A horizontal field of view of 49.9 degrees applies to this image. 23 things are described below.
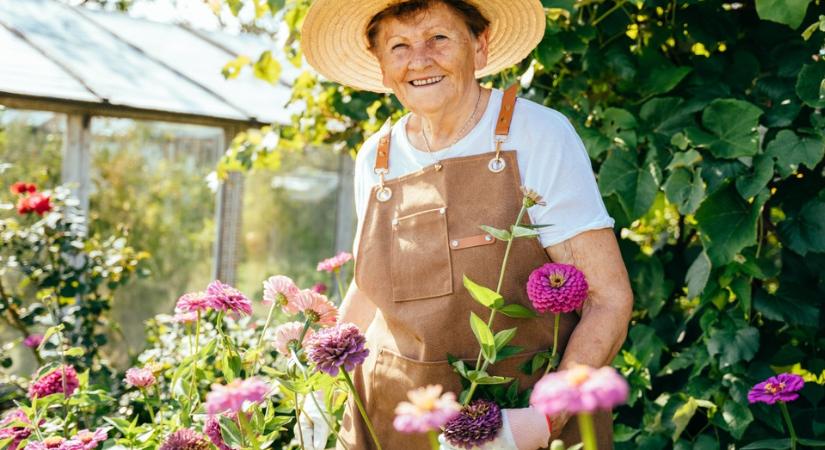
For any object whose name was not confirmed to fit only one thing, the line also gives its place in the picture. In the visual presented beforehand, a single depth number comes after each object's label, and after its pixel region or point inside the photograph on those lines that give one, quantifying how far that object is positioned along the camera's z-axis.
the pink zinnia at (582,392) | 0.63
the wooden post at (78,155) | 4.51
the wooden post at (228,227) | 5.34
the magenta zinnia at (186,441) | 1.26
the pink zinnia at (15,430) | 1.61
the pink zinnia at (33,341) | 3.26
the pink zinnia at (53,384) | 1.83
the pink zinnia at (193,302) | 1.49
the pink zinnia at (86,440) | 1.36
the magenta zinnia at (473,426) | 1.11
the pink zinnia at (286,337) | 1.40
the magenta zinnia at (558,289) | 1.18
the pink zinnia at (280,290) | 1.51
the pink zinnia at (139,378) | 1.72
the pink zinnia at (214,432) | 1.32
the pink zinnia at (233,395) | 0.85
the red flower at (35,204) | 3.49
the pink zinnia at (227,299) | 1.41
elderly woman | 1.41
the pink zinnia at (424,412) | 0.73
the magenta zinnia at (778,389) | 1.72
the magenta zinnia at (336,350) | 1.17
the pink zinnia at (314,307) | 1.45
